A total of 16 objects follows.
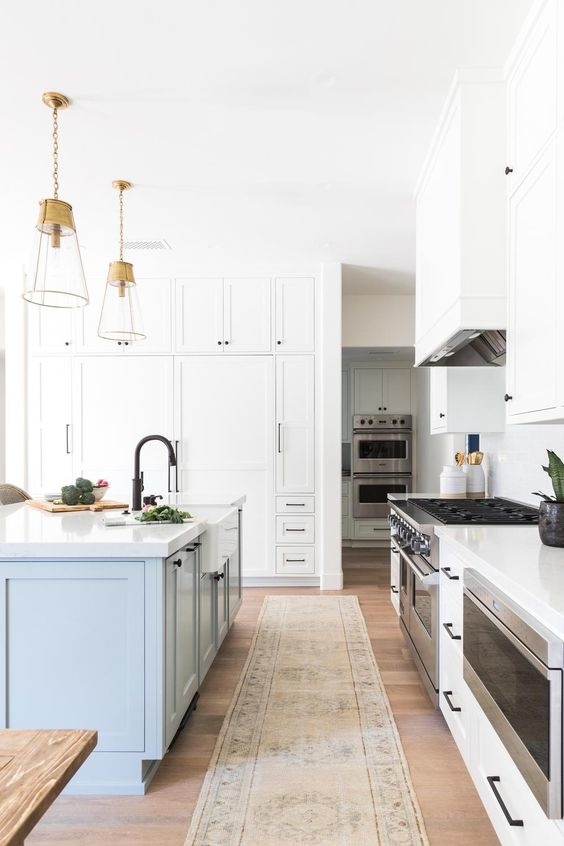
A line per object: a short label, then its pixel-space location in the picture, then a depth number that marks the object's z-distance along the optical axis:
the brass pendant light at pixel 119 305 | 3.20
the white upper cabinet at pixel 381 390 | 6.99
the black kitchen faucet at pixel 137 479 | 2.69
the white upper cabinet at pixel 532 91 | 1.88
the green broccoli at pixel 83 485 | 3.00
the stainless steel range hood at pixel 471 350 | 2.71
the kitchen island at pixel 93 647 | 2.01
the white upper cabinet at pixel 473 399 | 3.62
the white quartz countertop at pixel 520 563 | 1.33
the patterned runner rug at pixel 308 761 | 1.86
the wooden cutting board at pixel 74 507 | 2.83
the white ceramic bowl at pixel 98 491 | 3.07
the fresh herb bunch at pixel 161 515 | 2.39
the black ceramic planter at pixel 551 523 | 1.93
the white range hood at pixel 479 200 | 2.41
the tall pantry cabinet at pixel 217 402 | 5.10
